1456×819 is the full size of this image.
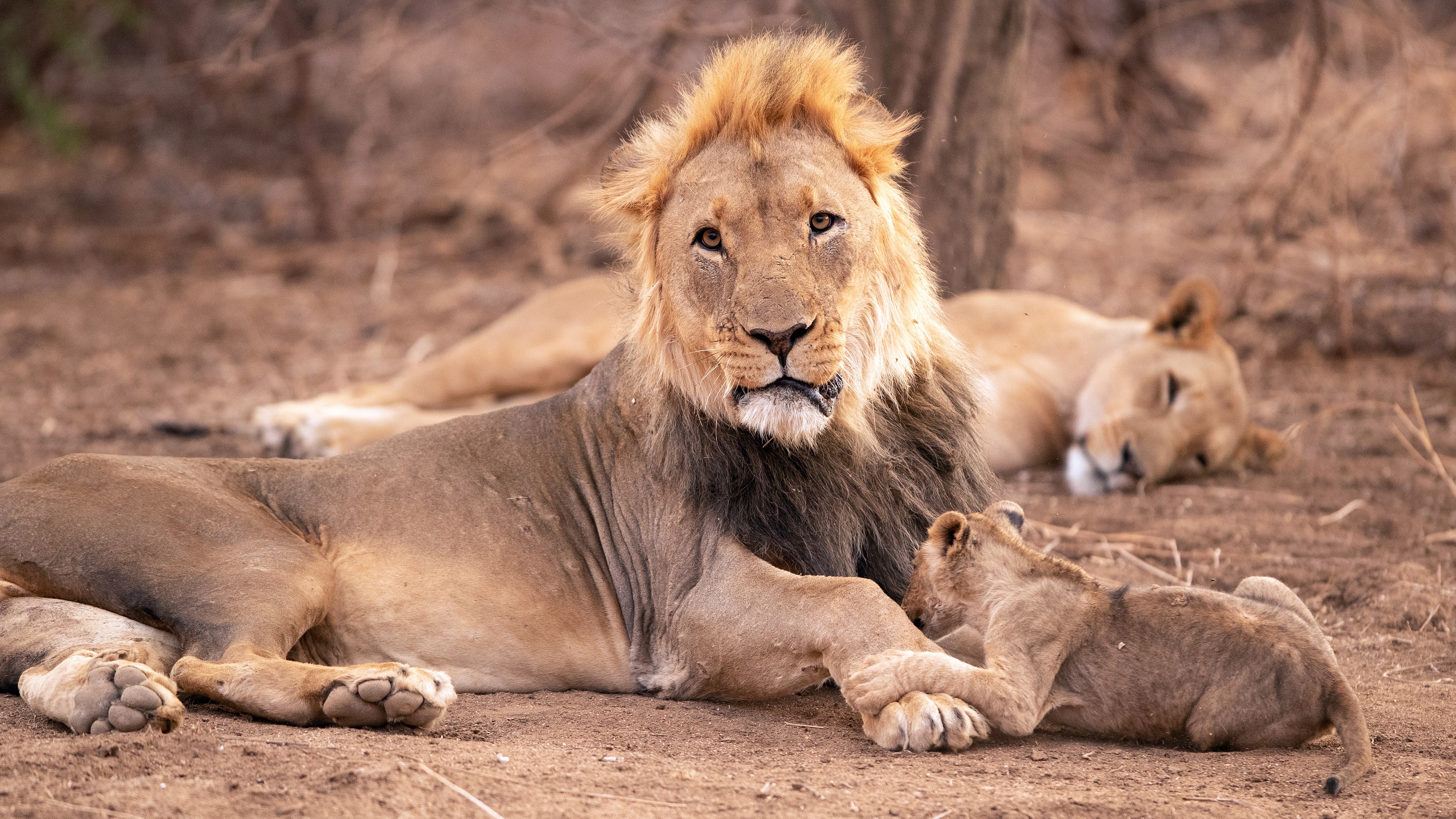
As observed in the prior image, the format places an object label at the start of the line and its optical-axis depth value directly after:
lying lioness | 10.30
